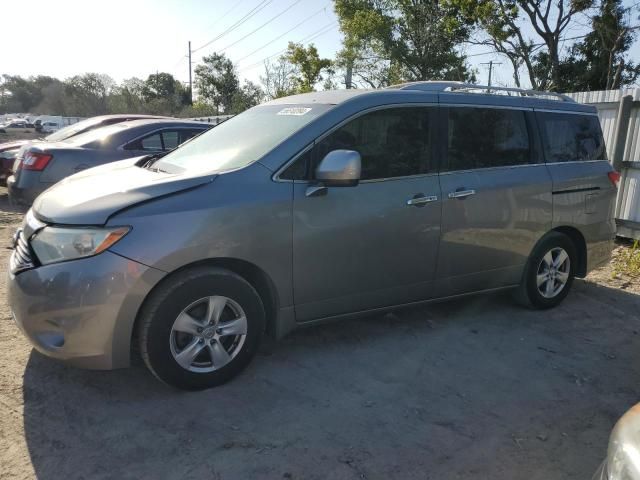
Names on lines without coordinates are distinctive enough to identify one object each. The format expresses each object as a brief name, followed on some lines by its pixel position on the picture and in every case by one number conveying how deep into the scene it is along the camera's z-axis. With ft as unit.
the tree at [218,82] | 147.64
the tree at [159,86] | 188.14
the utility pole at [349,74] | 81.00
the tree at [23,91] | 274.57
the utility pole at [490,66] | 88.01
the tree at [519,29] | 67.92
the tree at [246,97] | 134.21
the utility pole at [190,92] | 166.61
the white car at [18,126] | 139.68
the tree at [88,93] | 200.78
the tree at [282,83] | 109.34
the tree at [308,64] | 98.03
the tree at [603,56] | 64.90
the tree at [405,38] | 78.84
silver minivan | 9.43
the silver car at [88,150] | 22.90
